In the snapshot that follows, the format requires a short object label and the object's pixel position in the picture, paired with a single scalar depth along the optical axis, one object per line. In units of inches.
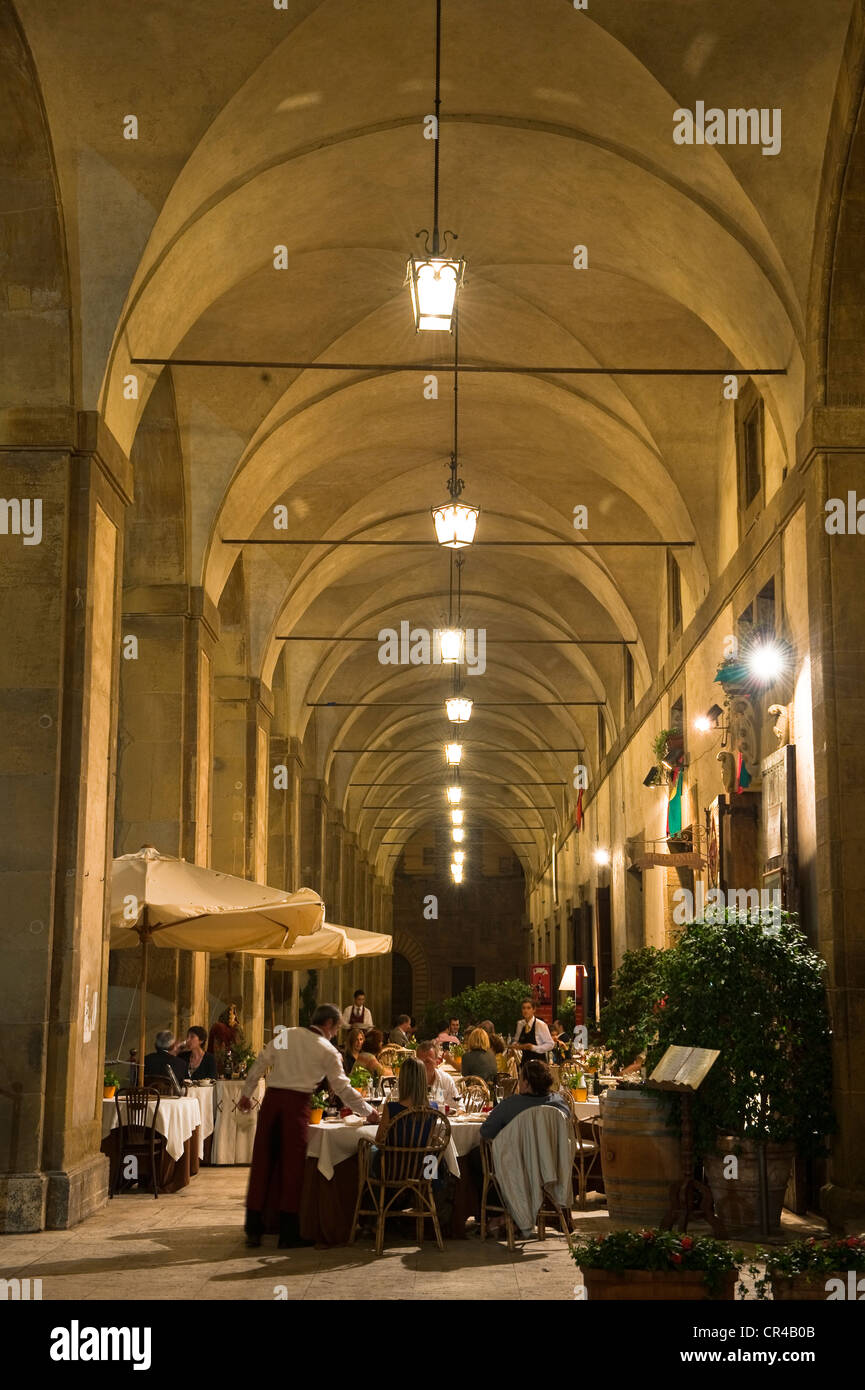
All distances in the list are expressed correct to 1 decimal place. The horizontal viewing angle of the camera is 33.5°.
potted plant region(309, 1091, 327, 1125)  336.5
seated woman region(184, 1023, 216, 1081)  496.1
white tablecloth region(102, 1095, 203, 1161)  415.8
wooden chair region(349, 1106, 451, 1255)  319.0
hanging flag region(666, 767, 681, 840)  608.1
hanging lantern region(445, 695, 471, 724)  690.8
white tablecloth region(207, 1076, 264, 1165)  508.4
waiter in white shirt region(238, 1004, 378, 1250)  322.0
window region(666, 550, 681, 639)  662.5
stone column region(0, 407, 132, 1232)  341.4
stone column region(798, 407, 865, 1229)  335.6
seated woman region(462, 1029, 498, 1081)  516.4
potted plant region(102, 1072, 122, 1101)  418.0
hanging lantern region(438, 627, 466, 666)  547.2
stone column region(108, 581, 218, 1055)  542.0
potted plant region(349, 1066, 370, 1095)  420.2
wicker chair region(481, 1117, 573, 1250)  325.4
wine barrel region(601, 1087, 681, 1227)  337.1
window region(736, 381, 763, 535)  473.4
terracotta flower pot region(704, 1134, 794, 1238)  328.2
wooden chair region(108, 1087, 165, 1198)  414.9
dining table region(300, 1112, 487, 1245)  322.3
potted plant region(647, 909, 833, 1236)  329.4
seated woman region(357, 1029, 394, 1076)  518.9
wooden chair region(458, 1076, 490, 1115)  404.8
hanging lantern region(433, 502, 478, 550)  451.0
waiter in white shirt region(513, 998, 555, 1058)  687.7
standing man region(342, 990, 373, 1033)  775.1
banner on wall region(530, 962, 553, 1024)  1273.4
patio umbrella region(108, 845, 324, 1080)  424.2
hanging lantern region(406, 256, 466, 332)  319.3
